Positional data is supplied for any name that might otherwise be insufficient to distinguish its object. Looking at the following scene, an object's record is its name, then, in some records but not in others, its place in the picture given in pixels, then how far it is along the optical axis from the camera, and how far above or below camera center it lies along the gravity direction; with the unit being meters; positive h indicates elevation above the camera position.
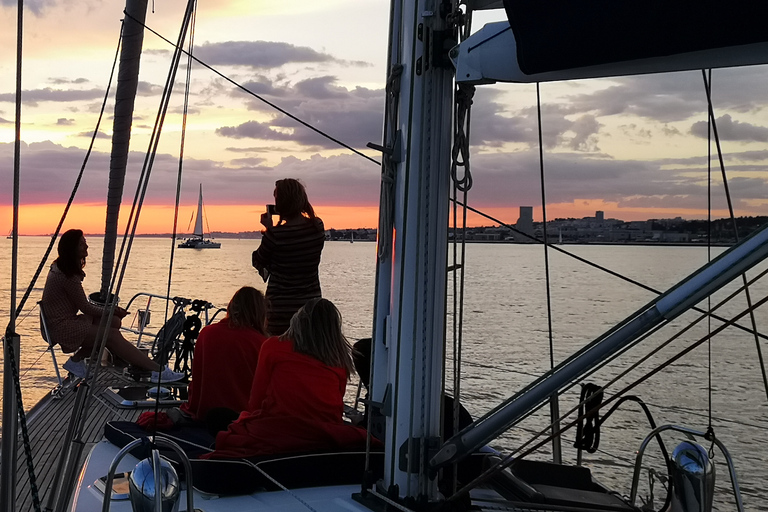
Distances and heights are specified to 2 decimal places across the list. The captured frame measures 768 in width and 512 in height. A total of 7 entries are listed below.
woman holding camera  5.00 -0.12
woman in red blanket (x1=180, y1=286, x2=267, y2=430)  4.62 -0.74
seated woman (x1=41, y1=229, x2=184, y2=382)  7.14 -0.79
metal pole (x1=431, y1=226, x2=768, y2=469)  1.93 -0.25
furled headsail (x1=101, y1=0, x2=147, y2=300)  6.07 +0.95
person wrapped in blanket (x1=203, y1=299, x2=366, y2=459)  3.37 -0.70
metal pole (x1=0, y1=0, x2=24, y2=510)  2.82 -0.55
